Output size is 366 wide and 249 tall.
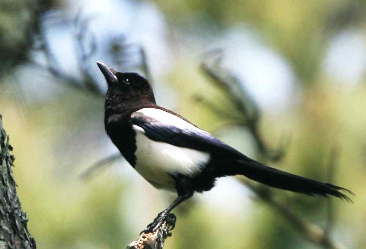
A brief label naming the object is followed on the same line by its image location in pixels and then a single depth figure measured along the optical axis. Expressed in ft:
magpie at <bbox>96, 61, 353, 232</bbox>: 19.49
